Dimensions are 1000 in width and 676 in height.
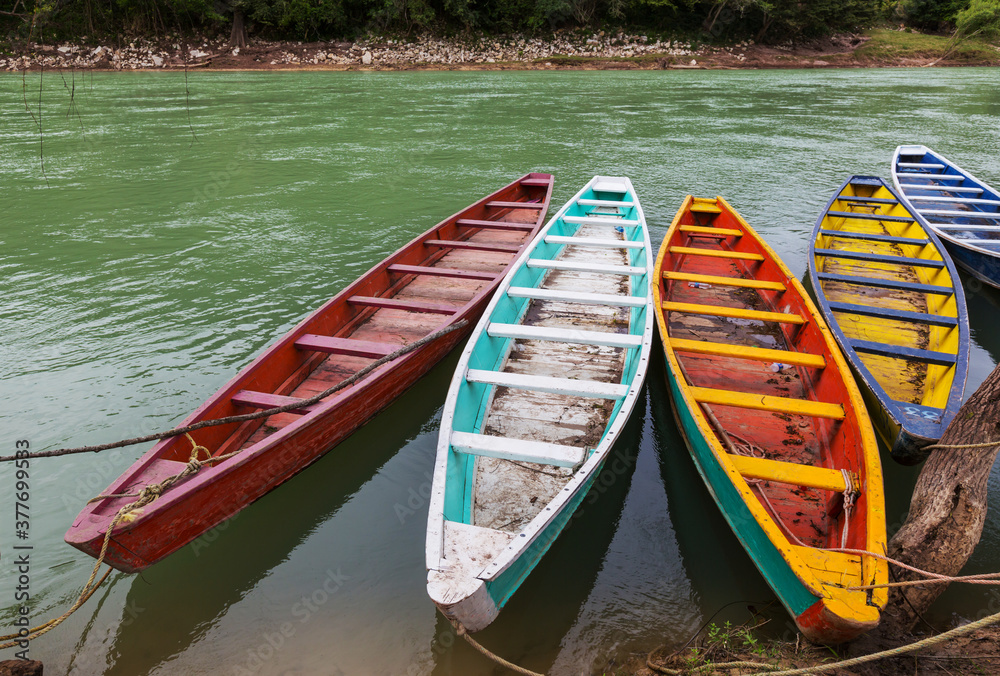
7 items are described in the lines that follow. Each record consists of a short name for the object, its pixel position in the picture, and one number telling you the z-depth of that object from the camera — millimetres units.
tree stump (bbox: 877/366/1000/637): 2898
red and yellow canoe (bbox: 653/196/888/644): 2748
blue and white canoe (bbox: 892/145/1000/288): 7082
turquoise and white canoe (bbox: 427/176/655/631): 2757
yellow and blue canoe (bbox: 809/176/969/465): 3980
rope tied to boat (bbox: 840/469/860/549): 3184
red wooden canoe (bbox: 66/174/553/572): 3148
